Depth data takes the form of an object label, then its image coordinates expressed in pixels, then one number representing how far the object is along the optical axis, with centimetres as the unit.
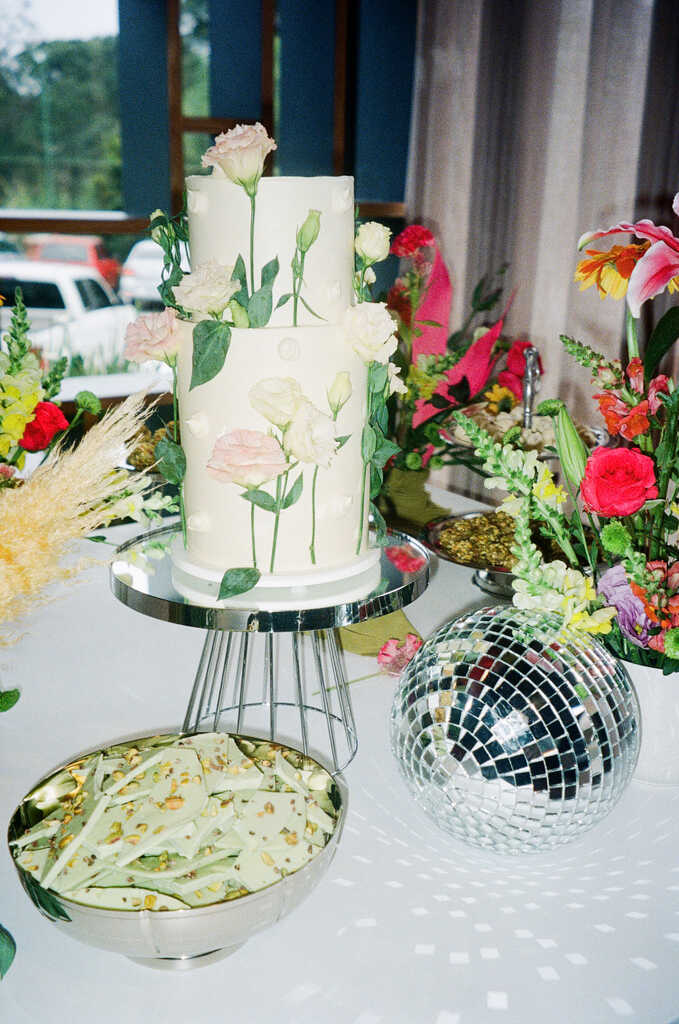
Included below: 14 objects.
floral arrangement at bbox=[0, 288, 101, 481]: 104
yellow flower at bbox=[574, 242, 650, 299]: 86
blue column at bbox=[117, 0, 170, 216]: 309
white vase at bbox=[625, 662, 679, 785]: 88
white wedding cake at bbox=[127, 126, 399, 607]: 79
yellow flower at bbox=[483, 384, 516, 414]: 169
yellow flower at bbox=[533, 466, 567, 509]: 84
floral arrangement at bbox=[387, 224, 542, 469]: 145
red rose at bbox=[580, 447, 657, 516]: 79
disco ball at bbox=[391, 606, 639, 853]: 76
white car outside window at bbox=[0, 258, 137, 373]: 327
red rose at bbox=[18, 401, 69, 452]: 118
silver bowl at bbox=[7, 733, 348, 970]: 60
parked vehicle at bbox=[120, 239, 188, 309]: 338
